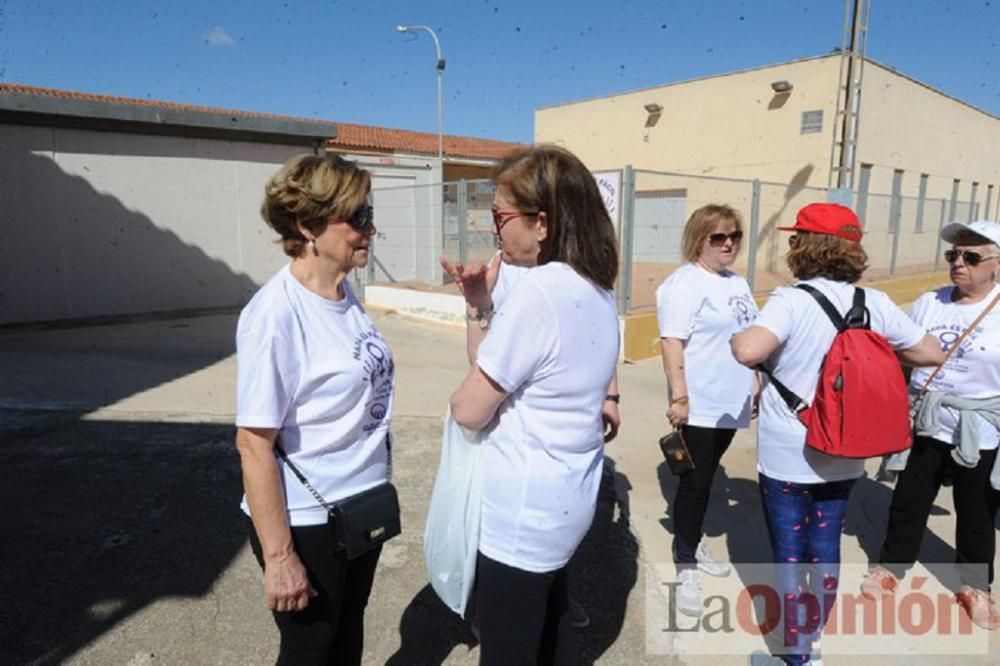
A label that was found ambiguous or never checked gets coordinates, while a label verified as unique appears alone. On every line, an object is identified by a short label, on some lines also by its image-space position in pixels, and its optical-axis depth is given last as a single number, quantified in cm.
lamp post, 1784
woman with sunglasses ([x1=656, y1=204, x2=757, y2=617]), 281
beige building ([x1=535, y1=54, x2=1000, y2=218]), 1530
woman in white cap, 267
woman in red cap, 213
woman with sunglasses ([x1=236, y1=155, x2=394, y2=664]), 152
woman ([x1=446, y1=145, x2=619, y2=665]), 147
